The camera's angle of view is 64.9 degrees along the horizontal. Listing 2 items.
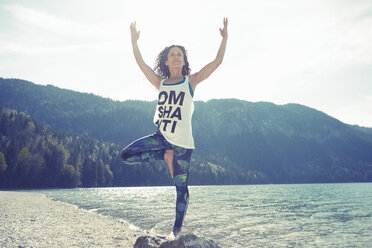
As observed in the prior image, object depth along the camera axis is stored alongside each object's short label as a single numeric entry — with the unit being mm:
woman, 4418
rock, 4723
